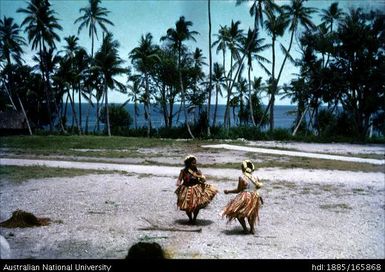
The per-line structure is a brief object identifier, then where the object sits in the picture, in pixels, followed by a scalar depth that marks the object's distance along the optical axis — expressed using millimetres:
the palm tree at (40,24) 38344
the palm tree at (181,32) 34469
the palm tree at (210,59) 31494
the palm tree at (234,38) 39375
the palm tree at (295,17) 34875
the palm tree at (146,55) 39831
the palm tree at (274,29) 34906
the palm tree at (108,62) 40406
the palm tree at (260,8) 31609
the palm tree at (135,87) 45481
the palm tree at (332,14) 39062
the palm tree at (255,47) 37625
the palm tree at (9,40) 41312
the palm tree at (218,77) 48031
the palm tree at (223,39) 40903
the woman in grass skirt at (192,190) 7891
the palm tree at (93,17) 42719
